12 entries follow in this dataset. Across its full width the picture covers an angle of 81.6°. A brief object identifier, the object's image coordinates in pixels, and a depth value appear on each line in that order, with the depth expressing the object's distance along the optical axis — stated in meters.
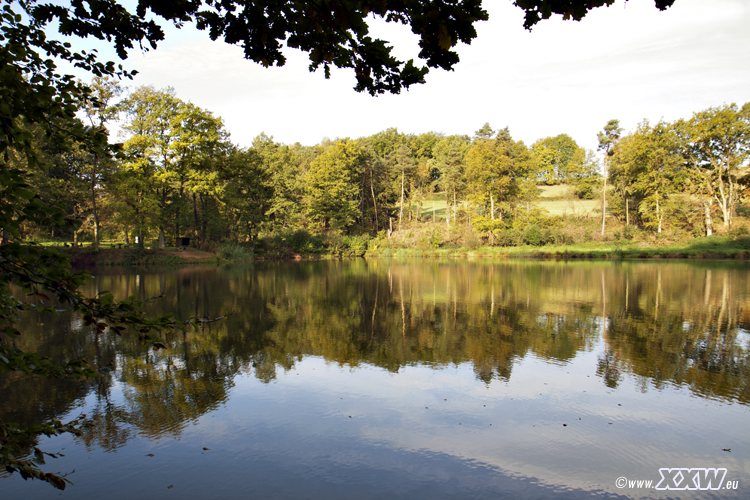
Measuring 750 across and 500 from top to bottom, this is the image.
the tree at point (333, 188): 52.88
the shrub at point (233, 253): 39.75
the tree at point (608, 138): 51.19
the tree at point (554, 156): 83.94
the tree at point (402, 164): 57.86
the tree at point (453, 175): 54.19
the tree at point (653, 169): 46.00
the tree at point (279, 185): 49.22
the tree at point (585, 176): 65.81
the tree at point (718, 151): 42.09
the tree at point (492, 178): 50.69
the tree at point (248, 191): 42.75
